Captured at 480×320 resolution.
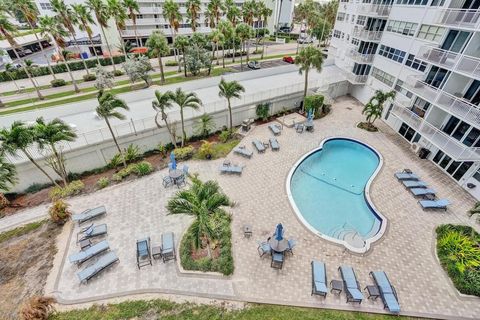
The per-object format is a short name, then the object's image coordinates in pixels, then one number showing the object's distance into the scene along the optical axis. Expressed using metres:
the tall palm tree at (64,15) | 32.69
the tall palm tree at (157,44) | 34.59
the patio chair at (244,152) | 22.27
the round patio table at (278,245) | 13.33
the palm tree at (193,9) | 44.19
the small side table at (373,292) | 12.22
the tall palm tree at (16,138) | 15.16
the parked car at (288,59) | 51.65
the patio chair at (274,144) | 23.50
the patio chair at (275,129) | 26.01
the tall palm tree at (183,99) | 20.42
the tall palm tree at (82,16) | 33.97
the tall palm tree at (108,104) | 17.33
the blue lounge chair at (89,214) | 15.85
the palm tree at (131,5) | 38.00
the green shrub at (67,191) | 18.11
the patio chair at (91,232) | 14.77
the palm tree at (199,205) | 10.90
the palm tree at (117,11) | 35.57
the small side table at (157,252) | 13.63
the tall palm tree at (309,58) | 27.05
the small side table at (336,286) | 12.40
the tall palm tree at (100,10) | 34.10
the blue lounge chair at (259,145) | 23.09
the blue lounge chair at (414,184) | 19.23
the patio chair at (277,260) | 13.28
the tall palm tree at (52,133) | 15.91
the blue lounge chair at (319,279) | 12.18
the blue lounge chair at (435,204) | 17.43
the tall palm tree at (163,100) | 19.59
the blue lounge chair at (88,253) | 13.34
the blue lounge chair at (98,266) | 12.53
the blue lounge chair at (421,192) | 18.47
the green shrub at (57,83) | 38.69
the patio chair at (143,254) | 13.56
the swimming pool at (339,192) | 16.30
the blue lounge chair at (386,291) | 11.77
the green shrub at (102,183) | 19.06
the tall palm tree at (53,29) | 31.53
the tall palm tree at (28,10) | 30.59
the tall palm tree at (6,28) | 27.86
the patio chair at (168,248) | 13.62
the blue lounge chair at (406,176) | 20.05
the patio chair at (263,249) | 13.85
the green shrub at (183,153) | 22.17
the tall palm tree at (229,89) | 22.62
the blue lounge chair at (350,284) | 12.00
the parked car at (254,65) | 48.25
